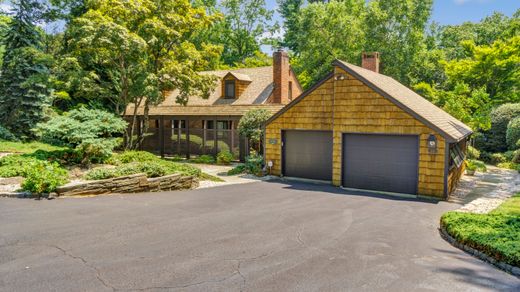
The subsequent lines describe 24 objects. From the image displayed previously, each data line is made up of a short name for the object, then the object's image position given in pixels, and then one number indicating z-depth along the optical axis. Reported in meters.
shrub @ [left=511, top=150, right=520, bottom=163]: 22.94
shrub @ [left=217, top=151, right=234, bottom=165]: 22.02
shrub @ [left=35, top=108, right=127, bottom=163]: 14.95
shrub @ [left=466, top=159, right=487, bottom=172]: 19.62
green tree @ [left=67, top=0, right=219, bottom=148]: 18.02
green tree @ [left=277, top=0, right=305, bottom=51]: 53.92
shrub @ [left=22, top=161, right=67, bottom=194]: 11.41
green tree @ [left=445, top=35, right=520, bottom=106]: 27.17
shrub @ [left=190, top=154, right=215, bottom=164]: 22.78
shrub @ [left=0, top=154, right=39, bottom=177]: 13.24
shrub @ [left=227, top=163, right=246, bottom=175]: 18.51
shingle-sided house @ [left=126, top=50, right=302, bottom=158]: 23.44
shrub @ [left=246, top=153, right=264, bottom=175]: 17.97
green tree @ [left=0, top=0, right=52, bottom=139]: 24.23
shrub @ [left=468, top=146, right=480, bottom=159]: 24.05
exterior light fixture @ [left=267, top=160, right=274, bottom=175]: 17.61
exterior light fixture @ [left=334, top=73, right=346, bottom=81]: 15.17
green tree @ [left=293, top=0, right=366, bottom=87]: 35.08
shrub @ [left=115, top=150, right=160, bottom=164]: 16.47
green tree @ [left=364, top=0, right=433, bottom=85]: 33.62
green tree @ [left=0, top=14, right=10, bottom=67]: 30.95
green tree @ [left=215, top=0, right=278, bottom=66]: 48.97
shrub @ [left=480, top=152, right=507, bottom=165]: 24.73
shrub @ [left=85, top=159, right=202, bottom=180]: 12.92
